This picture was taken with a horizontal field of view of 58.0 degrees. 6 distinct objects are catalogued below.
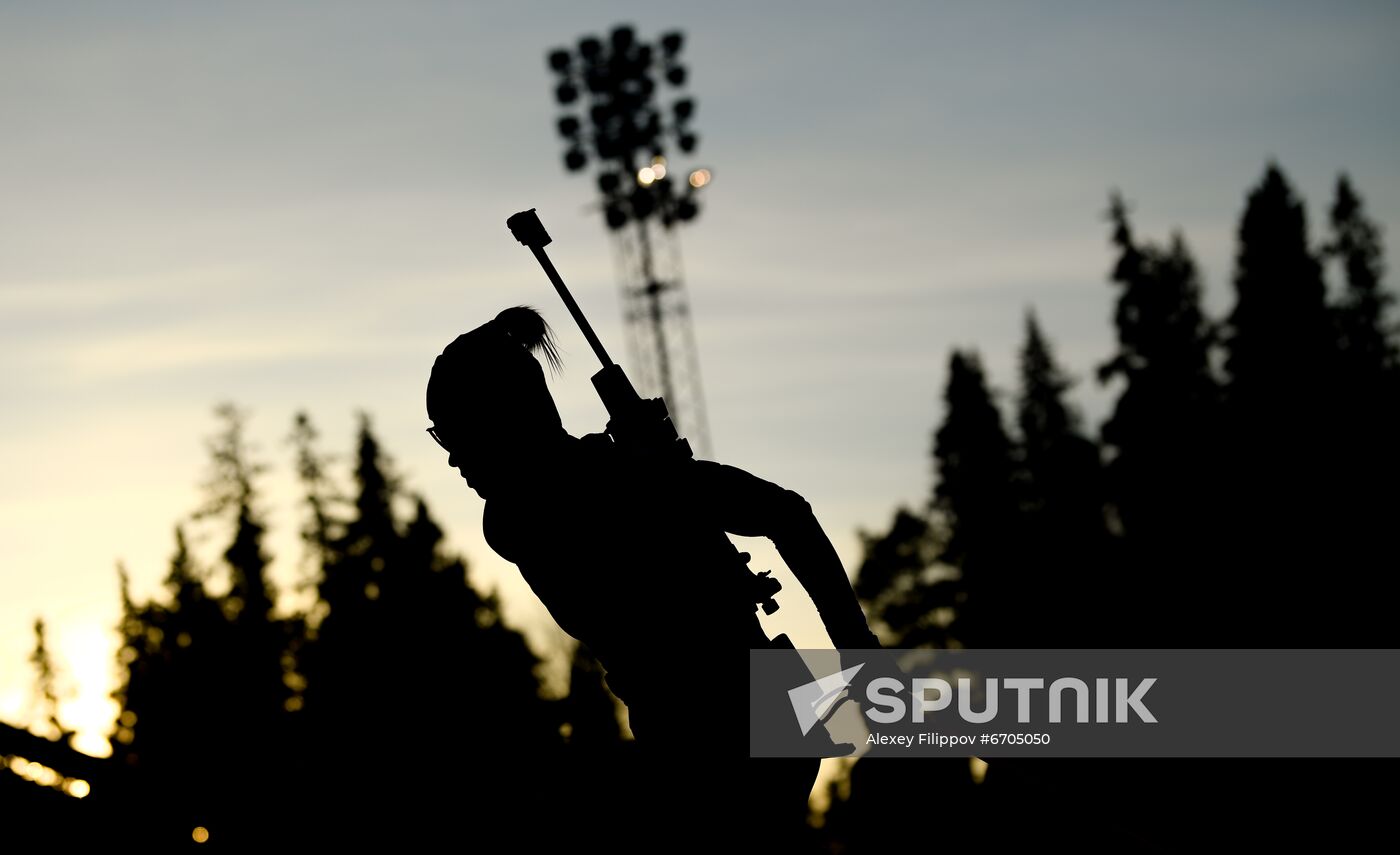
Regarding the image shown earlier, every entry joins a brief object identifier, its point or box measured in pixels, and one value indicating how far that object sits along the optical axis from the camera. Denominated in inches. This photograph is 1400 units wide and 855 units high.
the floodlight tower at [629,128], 1054.4
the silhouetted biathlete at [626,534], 157.2
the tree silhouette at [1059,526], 1923.6
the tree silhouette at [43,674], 3112.7
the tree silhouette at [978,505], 2059.5
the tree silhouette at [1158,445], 1713.8
